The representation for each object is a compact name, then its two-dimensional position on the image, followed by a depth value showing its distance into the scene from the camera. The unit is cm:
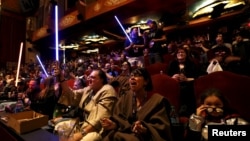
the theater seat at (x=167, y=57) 222
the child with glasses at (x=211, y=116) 81
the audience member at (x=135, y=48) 241
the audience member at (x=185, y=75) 140
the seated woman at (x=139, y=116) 95
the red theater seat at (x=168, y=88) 136
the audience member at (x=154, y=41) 229
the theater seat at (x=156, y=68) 189
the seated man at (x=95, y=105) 109
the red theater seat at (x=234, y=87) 110
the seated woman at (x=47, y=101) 168
